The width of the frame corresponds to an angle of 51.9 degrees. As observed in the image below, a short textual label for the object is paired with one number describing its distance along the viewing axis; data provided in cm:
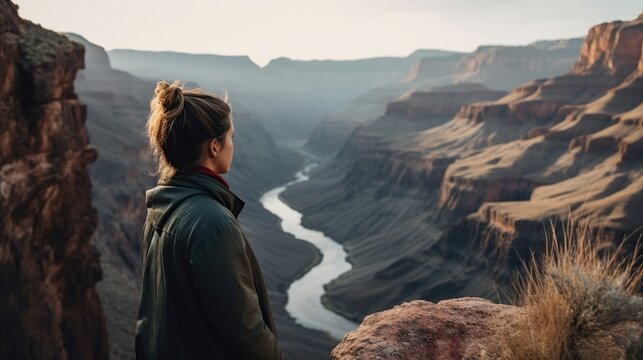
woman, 342
